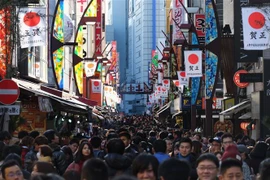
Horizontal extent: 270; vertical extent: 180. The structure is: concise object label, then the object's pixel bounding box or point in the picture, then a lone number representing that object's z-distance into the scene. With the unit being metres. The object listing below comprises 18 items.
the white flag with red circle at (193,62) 28.83
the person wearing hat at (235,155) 9.85
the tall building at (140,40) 160.62
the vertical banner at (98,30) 71.19
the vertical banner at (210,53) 25.62
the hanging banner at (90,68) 45.66
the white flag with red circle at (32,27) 21.47
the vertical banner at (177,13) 59.97
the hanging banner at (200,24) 39.94
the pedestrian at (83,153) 10.95
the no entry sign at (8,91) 16.84
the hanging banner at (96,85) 64.88
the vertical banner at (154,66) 97.35
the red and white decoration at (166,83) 71.32
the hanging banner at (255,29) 18.69
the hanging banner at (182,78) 40.49
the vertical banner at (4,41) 20.23
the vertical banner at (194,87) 33.33
